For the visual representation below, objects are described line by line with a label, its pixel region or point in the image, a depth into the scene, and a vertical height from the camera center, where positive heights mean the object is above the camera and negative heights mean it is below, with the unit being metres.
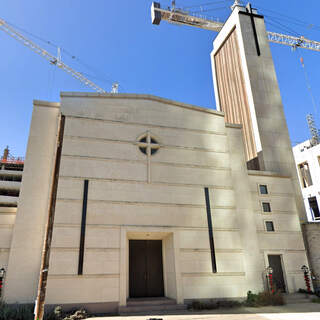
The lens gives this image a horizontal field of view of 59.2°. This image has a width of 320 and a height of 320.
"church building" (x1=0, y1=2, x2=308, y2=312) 16.95 +4.10
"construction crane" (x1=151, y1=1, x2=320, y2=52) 44.06 +37.63
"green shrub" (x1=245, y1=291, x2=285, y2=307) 17.95 -1.65
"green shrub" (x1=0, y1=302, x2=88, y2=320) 13.84 -1.62
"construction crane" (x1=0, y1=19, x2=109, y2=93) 78.00 +63.33
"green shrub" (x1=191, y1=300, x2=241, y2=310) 16.97 -1.76
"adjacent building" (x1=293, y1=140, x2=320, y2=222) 41.53 +13.17
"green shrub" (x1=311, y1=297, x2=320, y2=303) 19.01 -1.86
